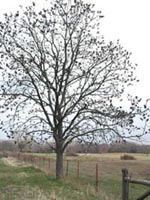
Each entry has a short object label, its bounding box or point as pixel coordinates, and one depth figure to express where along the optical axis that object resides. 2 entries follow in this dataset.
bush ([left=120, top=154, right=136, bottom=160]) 33.80
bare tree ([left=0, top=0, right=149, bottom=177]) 11.86
